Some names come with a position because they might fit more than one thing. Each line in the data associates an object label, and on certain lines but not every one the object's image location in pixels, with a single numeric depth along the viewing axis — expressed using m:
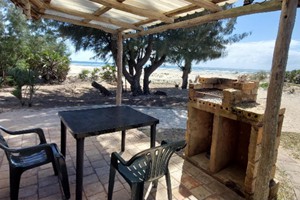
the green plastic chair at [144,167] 1.61
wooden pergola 1.54
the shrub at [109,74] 12.33
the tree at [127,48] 7.81
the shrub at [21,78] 5.66
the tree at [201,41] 7.53
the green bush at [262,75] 19.34
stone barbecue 2.10
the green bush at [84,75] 14.10
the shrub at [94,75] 13.92
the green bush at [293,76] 17.20
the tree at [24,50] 5.85
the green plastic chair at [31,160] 1.84
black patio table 1.89
